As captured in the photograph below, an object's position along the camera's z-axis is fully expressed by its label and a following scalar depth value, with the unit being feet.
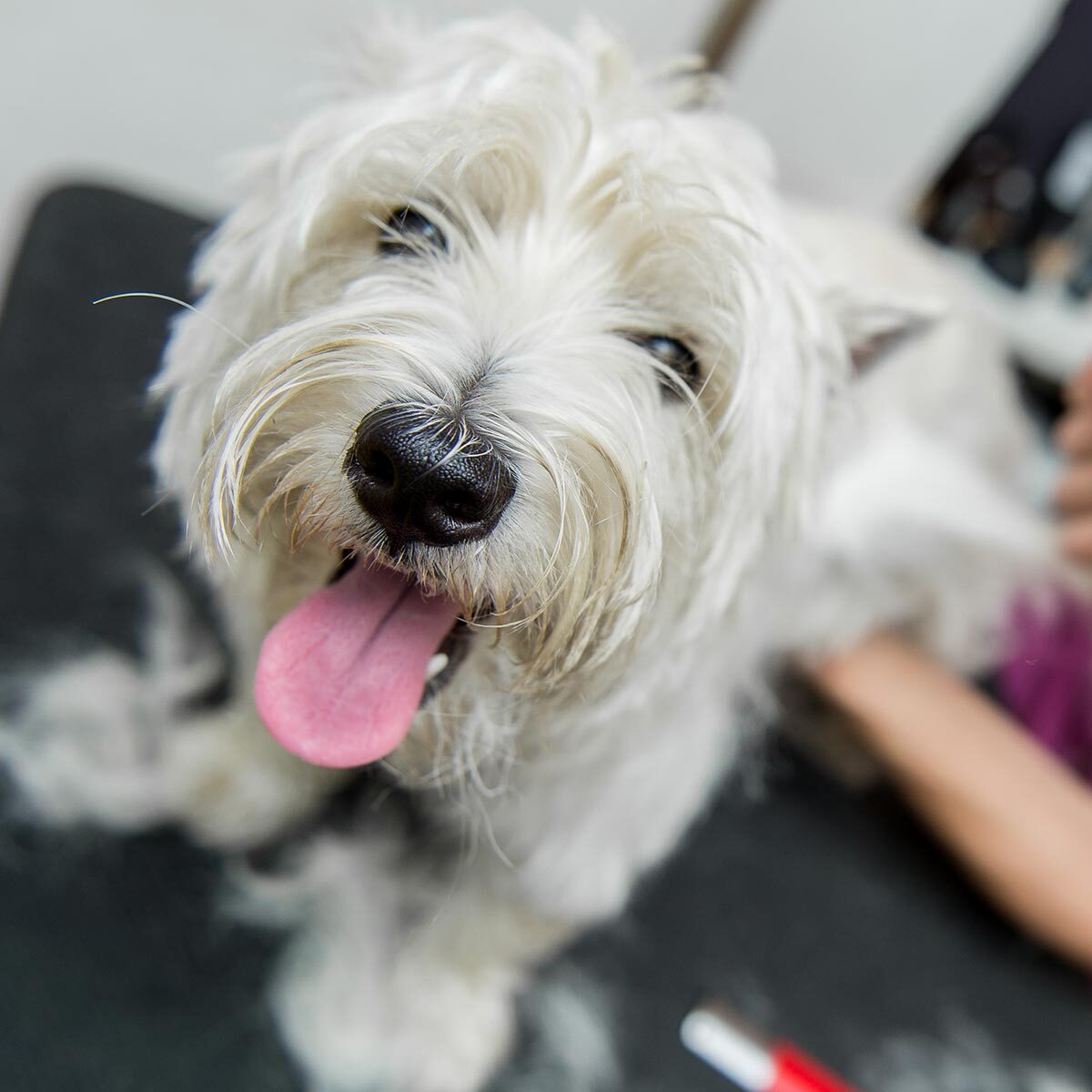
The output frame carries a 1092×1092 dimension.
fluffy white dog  0.91
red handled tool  1.13
